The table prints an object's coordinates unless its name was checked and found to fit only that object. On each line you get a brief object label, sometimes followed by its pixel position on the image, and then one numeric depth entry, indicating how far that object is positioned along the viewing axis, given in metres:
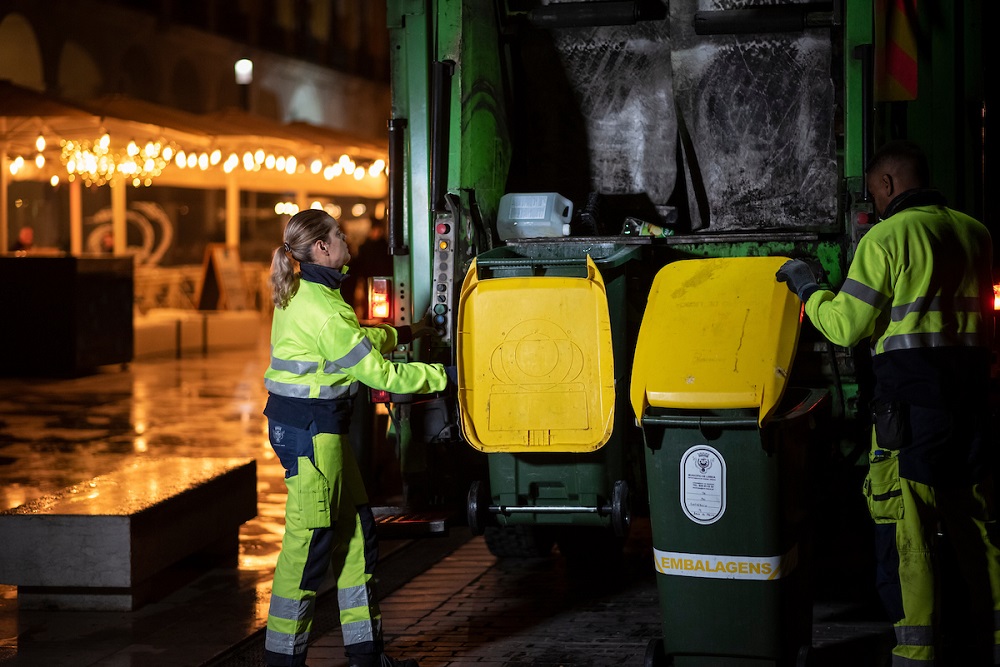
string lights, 14.88
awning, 14.30
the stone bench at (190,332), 16.59
